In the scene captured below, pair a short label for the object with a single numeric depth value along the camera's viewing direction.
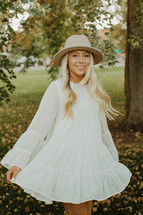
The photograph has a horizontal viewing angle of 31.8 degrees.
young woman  2.09
